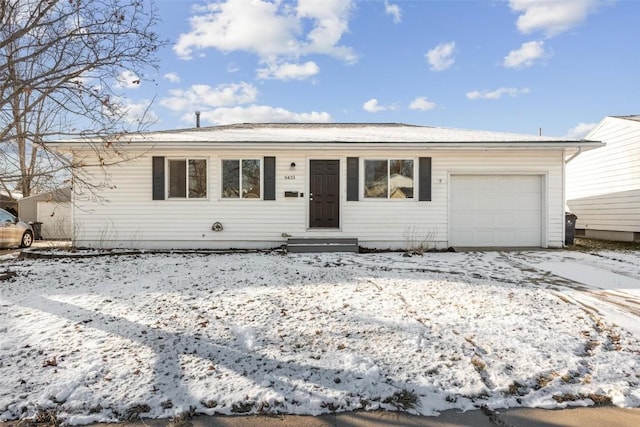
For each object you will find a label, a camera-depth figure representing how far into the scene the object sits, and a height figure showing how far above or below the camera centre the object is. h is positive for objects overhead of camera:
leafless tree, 4.90 +2.02
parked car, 10.59 -0.72
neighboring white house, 11.70 +0.96
